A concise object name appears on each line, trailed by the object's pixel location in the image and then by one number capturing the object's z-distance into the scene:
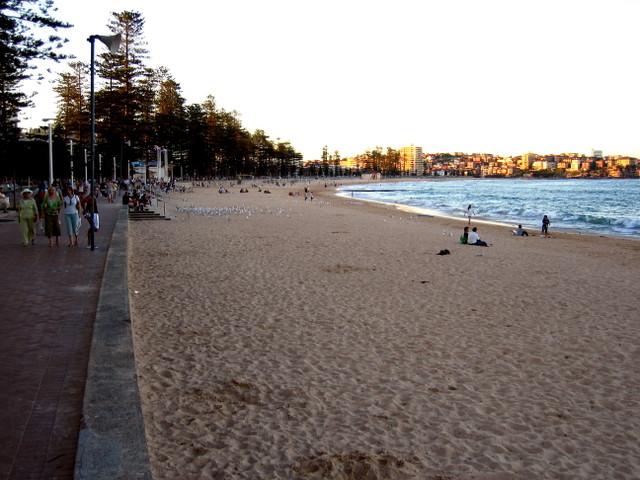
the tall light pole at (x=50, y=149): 23.32
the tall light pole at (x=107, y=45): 10.95
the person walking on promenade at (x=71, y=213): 11.54
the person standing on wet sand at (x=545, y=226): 20.23
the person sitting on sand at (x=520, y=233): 19.49
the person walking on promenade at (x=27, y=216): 11.24
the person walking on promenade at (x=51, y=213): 11.43
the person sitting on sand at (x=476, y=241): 15.12
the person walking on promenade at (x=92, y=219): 10.99
